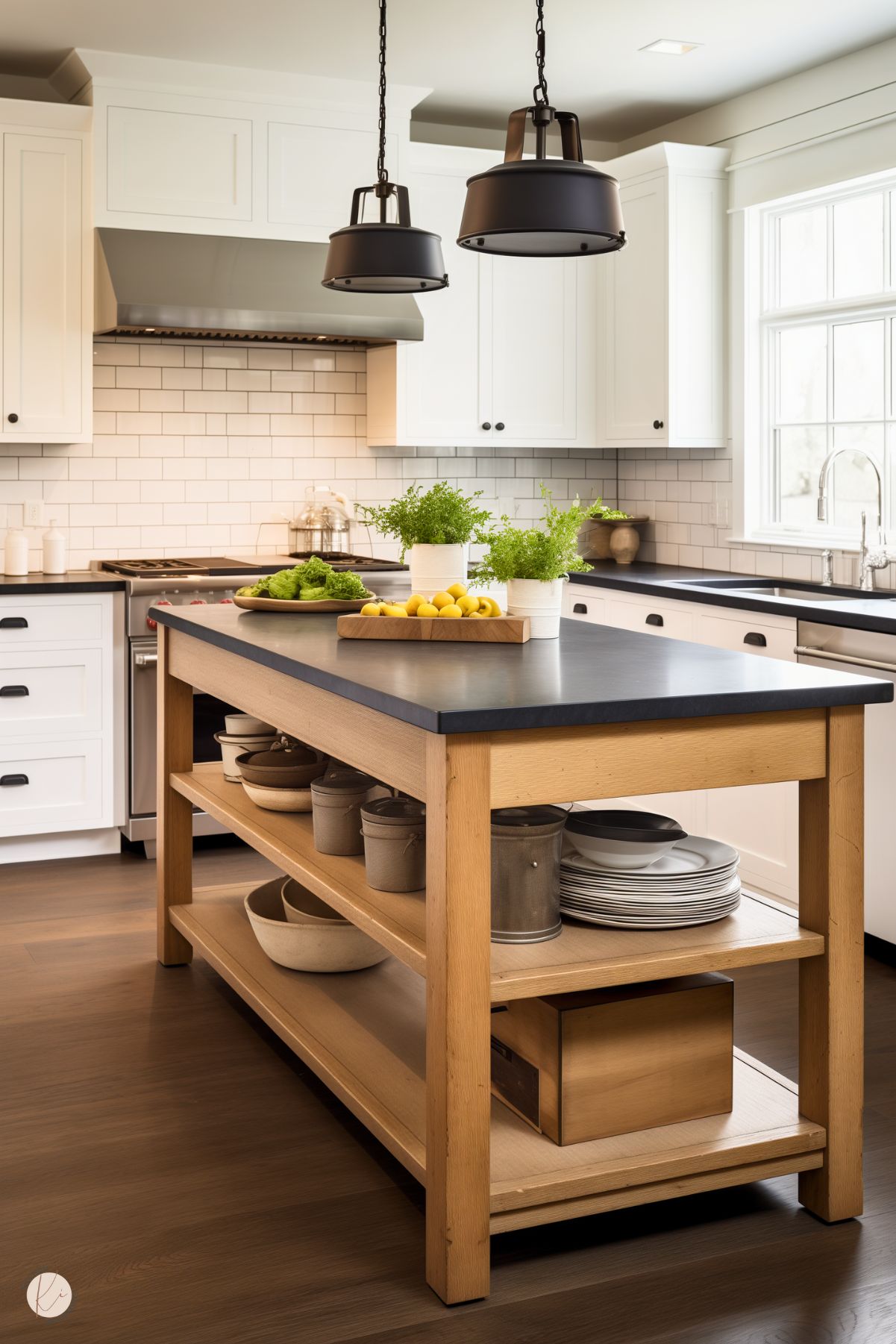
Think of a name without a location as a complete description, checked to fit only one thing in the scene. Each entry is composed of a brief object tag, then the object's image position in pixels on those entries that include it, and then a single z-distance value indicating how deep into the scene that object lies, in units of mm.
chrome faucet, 4496
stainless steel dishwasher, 3803
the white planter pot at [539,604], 3143
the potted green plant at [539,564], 3098
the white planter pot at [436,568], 3432
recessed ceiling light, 4730
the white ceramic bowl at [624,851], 2506
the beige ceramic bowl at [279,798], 3377
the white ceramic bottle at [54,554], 5168
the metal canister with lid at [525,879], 2357
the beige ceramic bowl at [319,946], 3199
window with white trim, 4852
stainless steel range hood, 4863
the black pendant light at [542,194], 2512
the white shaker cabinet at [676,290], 5426
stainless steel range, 4906
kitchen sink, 4703
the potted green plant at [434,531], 3375
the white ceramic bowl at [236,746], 3752
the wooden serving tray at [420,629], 3033
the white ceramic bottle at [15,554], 5043
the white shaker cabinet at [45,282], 4883
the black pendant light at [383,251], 3234
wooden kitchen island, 2174
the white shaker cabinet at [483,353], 5547
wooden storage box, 2420
